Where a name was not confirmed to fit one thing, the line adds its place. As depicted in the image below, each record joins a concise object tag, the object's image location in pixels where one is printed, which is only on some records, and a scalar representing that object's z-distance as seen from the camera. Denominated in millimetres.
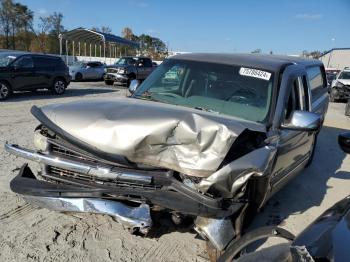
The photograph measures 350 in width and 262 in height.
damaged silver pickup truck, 3215
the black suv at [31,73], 14117
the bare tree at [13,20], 46281
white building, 55938
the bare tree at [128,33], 74188
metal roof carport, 34719
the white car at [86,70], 24781
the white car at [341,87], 21000
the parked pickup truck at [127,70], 22623
